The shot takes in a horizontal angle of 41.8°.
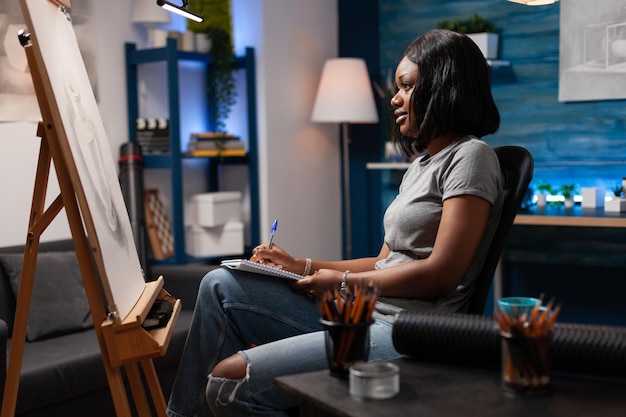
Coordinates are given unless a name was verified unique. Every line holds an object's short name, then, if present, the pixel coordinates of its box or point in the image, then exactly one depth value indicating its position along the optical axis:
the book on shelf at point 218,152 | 4.14
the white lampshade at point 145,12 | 4.03
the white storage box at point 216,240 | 4.20
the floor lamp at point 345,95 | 4.54
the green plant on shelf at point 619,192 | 3.82
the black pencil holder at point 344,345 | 1.37
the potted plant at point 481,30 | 4.25
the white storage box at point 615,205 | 3.71
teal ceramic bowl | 1.28
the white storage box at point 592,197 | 3.90
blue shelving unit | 3.91
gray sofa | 2.66
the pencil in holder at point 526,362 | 1.25
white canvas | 1.85
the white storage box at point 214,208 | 4.17
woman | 1.79
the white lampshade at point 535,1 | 2.72
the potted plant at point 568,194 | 4.03
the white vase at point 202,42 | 4.20
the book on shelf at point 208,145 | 4.19
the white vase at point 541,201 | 4.10
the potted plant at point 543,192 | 4.10
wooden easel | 1.83
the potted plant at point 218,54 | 4.25
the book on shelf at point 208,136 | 4.20
